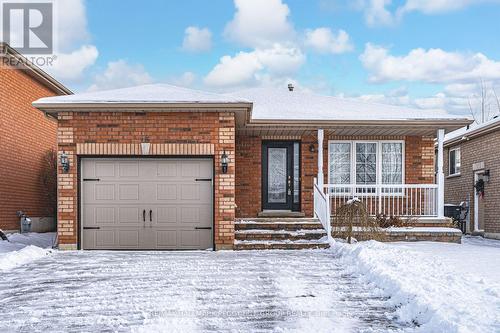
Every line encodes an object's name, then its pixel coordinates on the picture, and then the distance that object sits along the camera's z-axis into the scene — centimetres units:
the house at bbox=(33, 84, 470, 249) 1195
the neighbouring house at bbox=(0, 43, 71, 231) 1491
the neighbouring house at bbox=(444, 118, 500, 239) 1805
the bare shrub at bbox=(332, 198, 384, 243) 1253
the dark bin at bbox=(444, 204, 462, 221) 1973
